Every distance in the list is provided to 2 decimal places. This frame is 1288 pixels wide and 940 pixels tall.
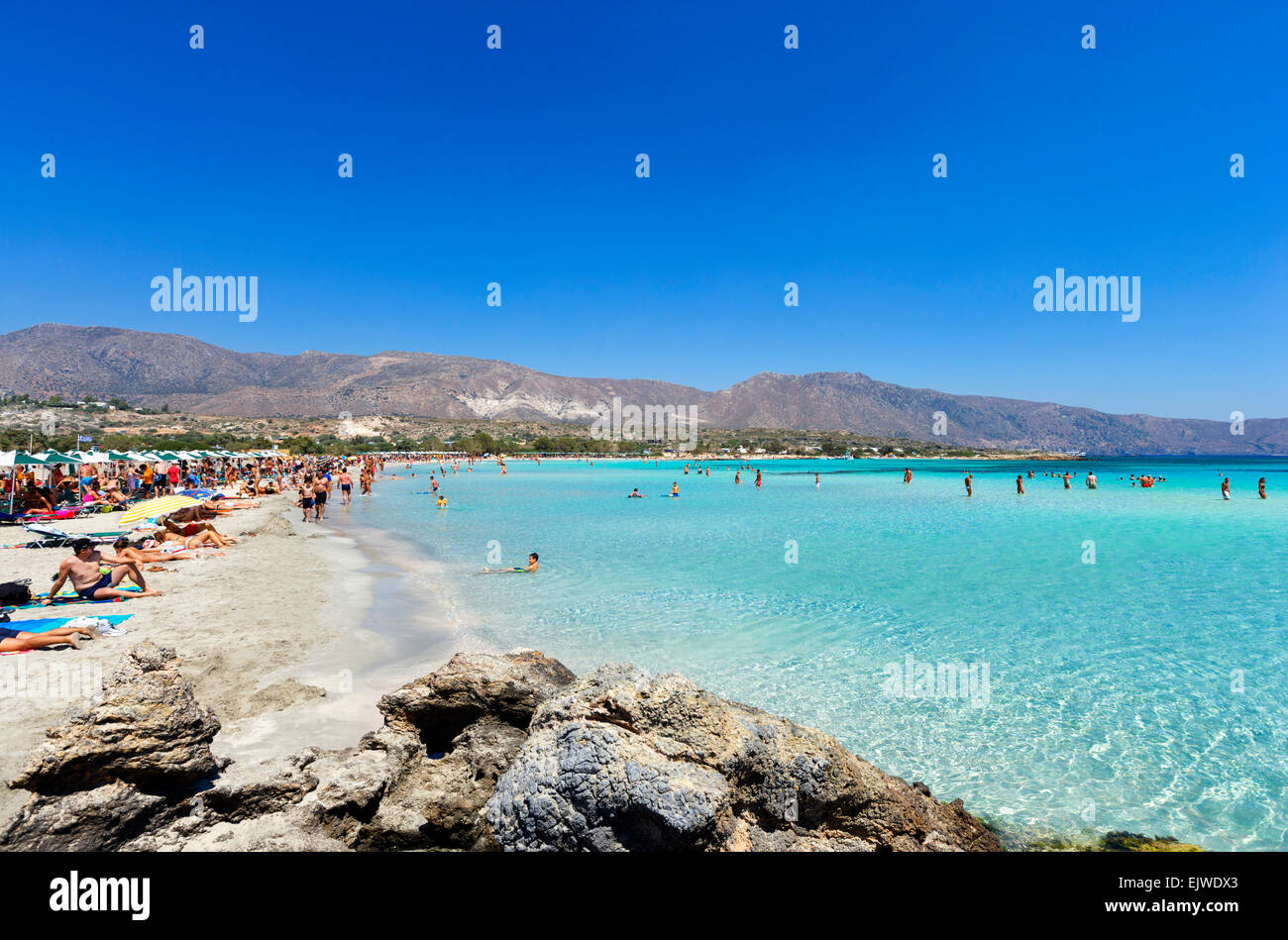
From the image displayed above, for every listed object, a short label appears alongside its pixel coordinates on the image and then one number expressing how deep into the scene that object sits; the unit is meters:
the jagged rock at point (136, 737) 3.59
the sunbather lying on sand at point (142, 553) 10.83
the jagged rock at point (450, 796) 3.78
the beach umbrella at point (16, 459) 19.12
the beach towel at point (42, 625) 8.25
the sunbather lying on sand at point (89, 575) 10.14
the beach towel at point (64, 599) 10.01
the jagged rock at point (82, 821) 3.31
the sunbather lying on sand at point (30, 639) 7.46
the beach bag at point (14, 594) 9.59
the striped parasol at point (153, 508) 16.47
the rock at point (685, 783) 3.05
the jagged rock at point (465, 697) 4.82
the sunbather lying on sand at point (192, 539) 15.40
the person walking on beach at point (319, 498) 25.12
